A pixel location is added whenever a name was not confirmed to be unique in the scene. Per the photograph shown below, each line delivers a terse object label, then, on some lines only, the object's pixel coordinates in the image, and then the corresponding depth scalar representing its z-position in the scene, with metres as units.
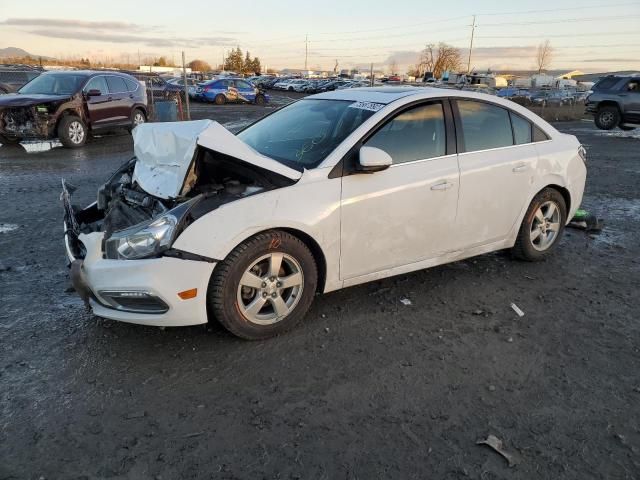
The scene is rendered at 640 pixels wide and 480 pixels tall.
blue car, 29.30
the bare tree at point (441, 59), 99.94
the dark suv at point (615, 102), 18.44
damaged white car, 3.23
